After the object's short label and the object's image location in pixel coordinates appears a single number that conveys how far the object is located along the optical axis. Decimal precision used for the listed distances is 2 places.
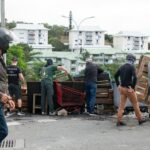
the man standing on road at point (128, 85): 11.75
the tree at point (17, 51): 62.39
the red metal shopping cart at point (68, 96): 14.62
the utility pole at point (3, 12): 17.25
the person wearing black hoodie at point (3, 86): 7.05
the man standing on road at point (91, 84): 14.65
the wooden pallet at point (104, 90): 15.10
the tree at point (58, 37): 122.31
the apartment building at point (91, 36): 147.75
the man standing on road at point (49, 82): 14.35
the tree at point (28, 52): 81.81
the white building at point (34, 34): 130.88
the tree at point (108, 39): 162.50
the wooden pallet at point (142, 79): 13.32
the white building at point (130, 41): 152.88
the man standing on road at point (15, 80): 14.18
